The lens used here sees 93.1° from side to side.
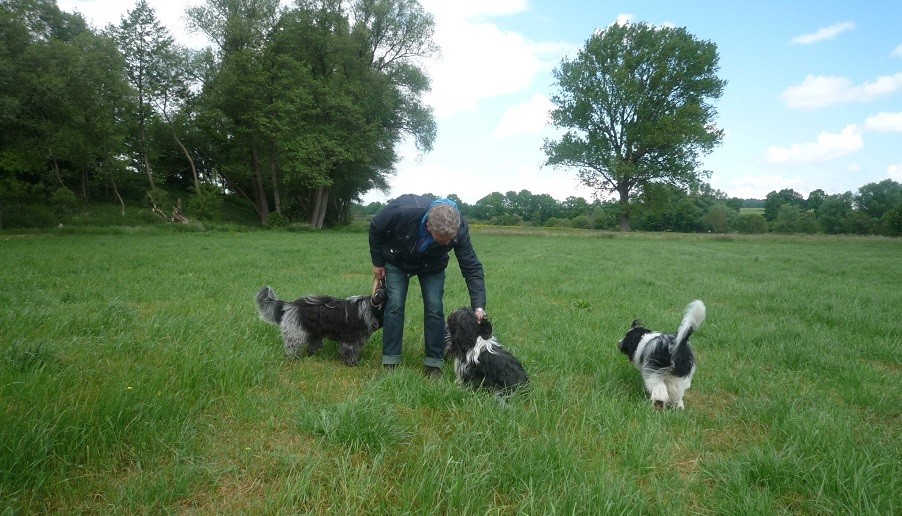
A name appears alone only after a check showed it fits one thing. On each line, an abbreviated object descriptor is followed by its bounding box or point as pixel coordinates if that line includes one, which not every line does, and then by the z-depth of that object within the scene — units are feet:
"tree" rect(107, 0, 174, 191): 103.65
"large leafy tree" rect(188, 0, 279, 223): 110.63
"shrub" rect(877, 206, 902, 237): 187.32
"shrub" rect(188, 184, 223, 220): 110.63
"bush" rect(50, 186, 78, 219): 83.46
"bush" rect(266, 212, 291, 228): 119.13
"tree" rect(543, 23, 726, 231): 135.44
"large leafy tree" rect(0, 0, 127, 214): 67.36
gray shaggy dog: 16.90
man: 14.73
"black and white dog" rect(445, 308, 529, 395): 13.39
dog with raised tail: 13.10
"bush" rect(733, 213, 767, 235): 243.81
